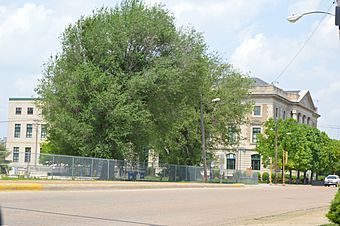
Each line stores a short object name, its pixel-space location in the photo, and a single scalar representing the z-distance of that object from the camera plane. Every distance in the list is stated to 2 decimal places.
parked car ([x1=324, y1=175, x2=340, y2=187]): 77.00
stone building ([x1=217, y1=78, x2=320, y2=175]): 98.12
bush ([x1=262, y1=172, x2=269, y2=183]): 92.97
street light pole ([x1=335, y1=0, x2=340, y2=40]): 12.19
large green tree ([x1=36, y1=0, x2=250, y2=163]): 43.69
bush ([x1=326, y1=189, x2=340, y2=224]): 11.48
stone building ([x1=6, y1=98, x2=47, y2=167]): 108.75
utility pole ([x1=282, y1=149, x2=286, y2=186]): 74.93
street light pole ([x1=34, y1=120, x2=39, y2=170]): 38.84
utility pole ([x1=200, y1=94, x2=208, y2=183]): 53.69
